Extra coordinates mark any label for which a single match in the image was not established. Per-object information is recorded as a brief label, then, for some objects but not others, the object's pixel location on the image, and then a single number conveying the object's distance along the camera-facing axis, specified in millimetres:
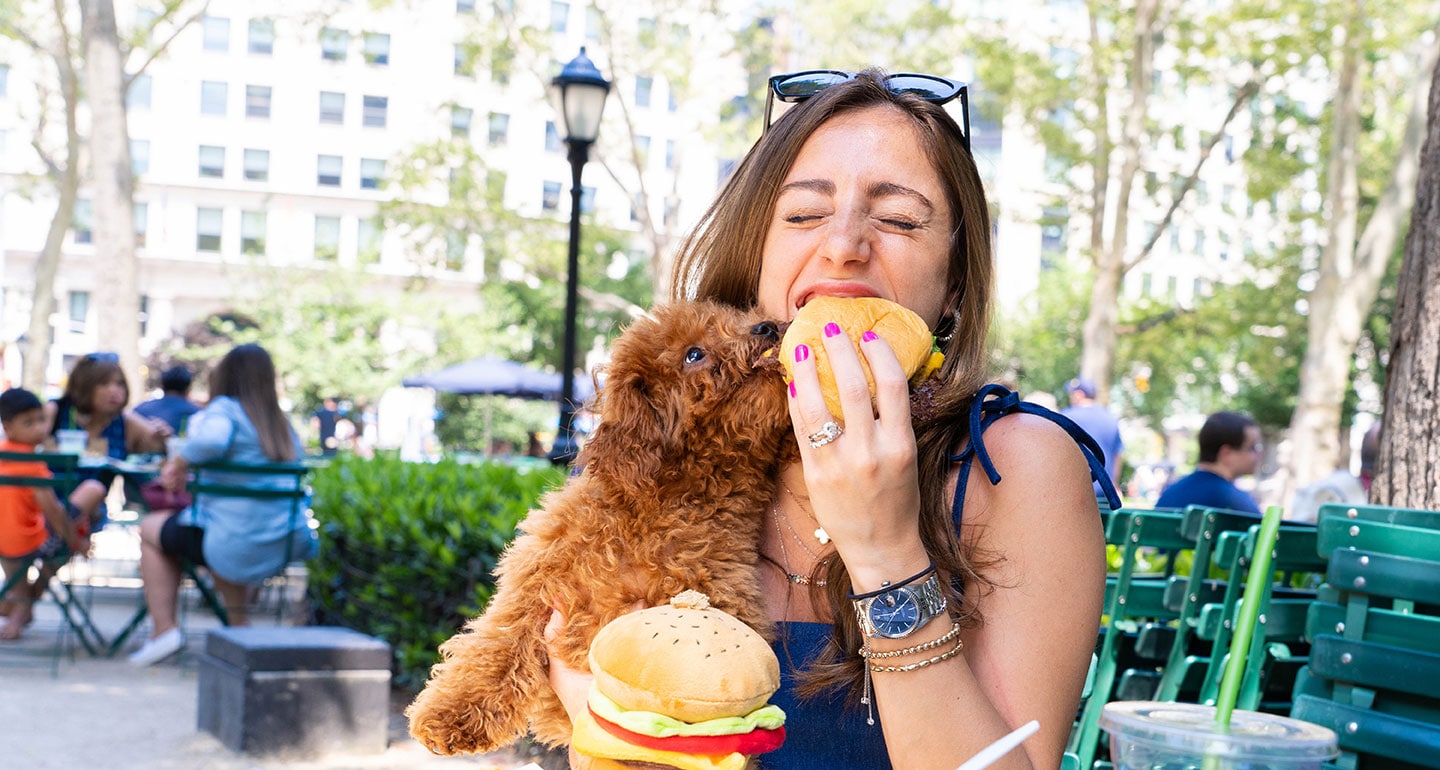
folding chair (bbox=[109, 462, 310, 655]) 8039
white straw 1144
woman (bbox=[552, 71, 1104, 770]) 1565
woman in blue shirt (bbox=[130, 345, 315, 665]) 8141
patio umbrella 26406
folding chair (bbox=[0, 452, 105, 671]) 7953
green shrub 7074
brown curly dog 1661
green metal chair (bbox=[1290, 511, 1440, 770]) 2789
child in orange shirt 8148
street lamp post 10184
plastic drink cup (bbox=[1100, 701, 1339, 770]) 1574
